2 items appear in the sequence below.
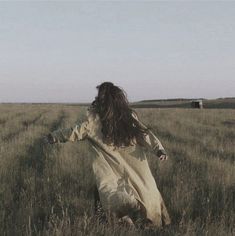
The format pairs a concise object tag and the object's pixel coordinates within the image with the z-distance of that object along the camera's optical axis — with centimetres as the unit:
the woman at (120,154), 570
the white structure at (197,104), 5472
